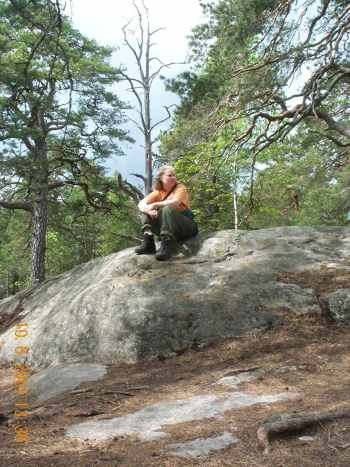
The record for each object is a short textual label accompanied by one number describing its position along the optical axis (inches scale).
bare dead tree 730.2
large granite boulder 209.3
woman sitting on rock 257.8
